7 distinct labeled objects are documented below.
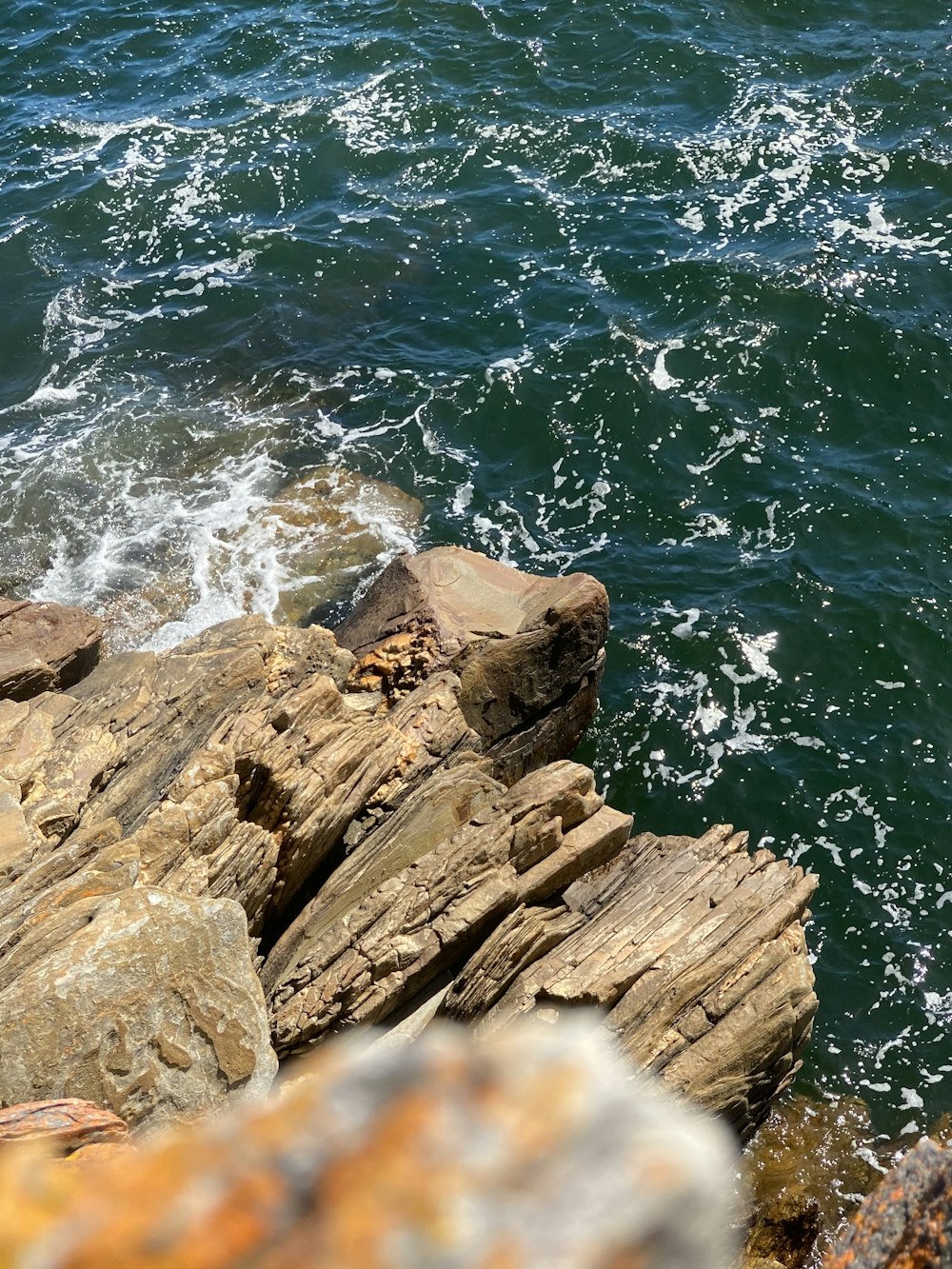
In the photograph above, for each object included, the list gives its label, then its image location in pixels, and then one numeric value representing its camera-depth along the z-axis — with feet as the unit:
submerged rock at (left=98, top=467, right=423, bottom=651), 71.72
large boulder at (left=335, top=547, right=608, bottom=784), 57.82
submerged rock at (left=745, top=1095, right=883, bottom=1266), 43.56
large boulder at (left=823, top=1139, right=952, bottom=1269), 16.15
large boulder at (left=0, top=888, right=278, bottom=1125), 32.71
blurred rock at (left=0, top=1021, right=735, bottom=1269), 6.52
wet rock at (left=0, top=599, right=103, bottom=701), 55.21
